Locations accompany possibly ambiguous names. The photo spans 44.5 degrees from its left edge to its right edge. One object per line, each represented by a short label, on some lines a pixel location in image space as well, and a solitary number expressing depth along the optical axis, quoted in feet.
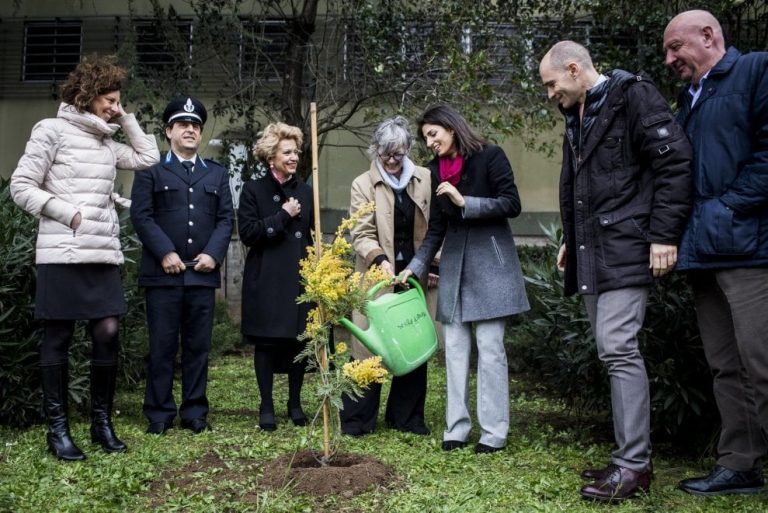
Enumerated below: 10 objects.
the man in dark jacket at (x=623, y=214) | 13.82
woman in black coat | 19.22
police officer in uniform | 18.75
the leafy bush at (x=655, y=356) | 16.47
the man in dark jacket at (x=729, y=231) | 13.48
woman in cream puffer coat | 16.35
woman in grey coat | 17.21
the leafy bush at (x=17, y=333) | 18.99
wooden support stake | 15.10
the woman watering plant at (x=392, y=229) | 18.94
